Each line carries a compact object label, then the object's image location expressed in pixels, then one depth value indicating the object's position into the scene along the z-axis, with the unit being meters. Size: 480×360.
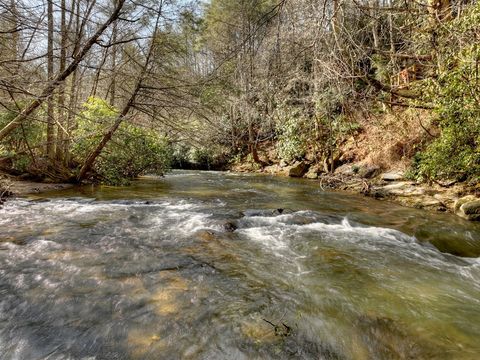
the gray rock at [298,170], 13.71
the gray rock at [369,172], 10.55
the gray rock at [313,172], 13.02
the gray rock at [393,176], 9.20
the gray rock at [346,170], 11.33
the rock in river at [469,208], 6.01
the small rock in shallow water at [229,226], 5.08
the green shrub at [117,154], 8.91
